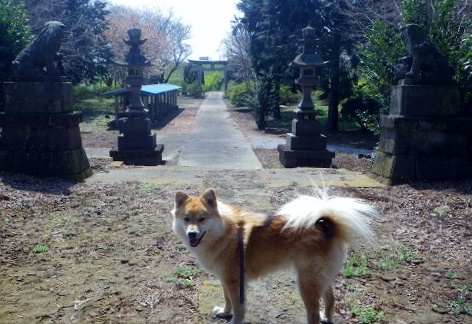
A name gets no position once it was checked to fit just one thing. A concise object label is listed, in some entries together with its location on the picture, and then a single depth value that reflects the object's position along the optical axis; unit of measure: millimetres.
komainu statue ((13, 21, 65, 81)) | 7430
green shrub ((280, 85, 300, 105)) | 32669
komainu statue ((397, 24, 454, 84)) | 7309
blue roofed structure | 21812
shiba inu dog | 3033
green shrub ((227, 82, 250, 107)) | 35906
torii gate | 56731
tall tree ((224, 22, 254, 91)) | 33688
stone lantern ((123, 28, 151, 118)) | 12852
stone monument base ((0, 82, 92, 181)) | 7367
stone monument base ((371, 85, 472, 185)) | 7281
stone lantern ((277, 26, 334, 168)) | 12344
